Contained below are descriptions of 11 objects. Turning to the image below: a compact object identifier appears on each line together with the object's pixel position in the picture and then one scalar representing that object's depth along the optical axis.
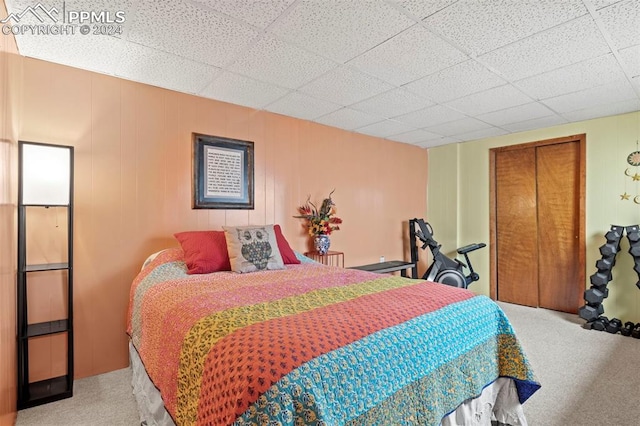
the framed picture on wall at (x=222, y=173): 3.09
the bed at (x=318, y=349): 1.07
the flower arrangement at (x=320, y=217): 3.79
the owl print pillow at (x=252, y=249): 2.57
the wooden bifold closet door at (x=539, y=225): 4.11
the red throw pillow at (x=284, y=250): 3.02
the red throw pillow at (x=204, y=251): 2.49
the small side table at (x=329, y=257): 3.86
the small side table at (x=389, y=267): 4.16
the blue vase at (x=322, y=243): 3.74
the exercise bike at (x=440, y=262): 4.31
